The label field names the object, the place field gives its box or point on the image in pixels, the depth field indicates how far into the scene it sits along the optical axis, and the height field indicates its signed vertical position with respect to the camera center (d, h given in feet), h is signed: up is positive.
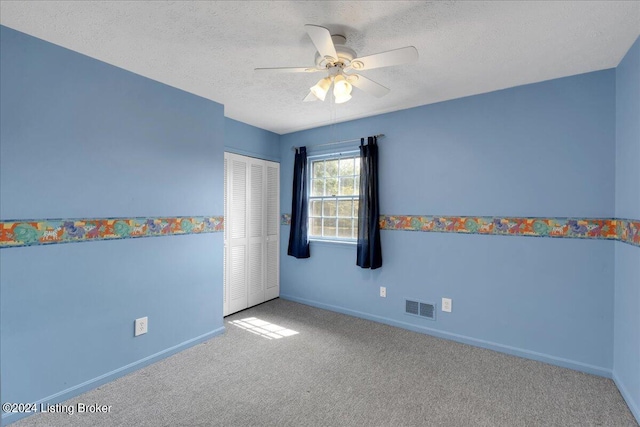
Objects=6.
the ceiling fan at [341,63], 5.18 +2.89
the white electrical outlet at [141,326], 7.91 -3.14
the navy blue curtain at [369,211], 11.00 +0.01
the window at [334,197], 12.32 +0.60
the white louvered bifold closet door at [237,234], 11.92 -0.99
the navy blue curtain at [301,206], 13.14 +0.21
